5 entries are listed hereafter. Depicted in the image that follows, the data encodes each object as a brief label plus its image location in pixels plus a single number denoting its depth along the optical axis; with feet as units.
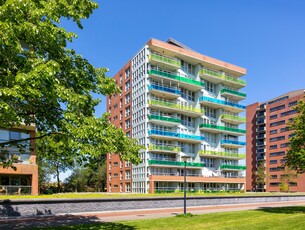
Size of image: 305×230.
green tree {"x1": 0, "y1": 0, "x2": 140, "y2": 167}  29.22
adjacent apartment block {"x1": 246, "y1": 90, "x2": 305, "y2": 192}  359.25
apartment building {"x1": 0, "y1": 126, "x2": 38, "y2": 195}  96.48
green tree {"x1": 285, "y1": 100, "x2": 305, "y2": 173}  75.56
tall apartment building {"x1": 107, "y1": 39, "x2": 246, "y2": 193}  174.50
